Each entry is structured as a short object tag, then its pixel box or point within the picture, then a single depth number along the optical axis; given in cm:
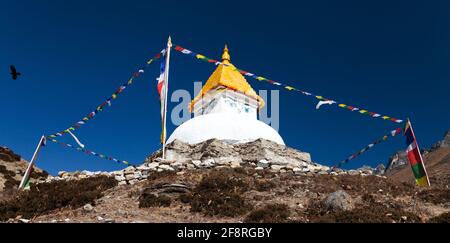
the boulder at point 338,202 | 1202
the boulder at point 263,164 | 1889
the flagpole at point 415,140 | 1637
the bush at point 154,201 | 1323
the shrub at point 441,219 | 1099
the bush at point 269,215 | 1142
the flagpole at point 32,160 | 1948
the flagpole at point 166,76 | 1744
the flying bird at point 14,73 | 1918
